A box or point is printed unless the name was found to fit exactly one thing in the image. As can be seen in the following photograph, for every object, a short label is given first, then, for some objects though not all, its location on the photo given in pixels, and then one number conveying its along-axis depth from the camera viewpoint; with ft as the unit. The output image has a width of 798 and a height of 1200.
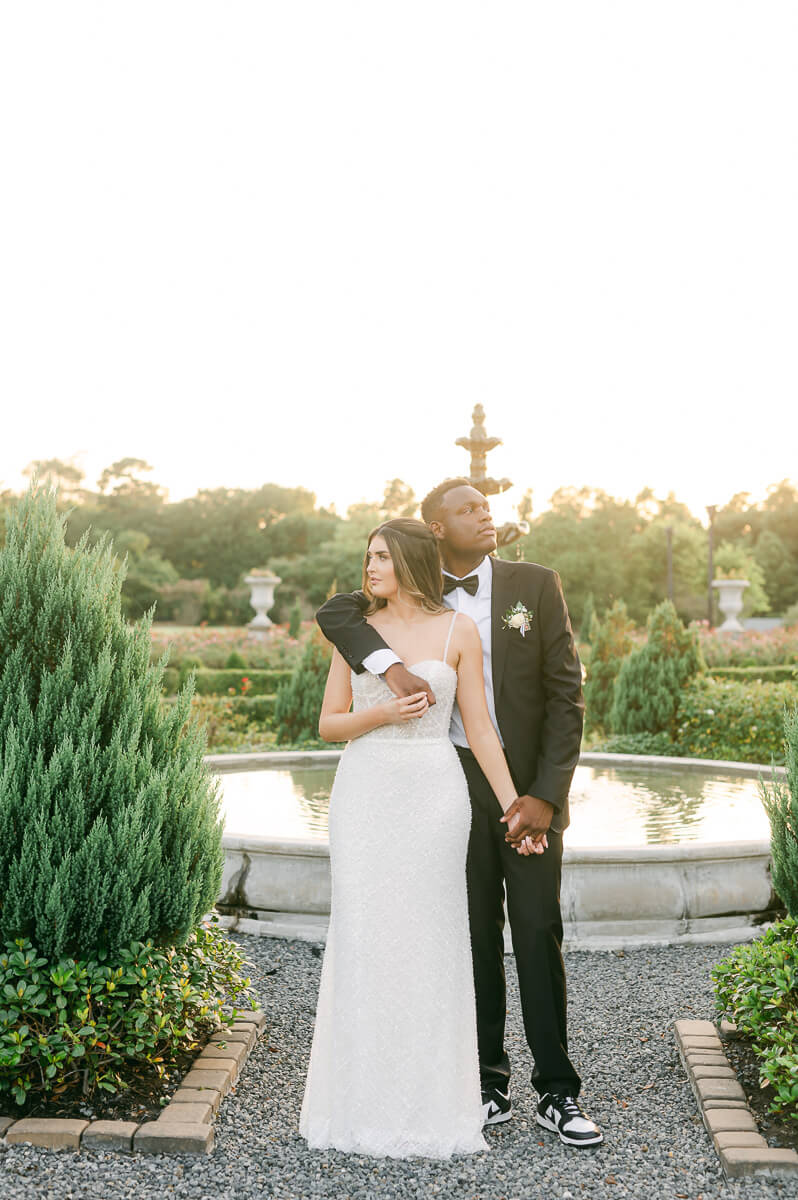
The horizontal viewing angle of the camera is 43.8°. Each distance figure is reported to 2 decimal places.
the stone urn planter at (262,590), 88.99
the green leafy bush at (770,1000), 9.91
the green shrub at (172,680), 45.52
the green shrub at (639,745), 37.50
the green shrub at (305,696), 39.09
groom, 10.24
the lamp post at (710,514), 97.92
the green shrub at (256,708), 45.93
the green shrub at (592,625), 42.10
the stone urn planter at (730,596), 90.27
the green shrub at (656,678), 38.19
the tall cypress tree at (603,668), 41.14
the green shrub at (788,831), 11.05
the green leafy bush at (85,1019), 10.00
